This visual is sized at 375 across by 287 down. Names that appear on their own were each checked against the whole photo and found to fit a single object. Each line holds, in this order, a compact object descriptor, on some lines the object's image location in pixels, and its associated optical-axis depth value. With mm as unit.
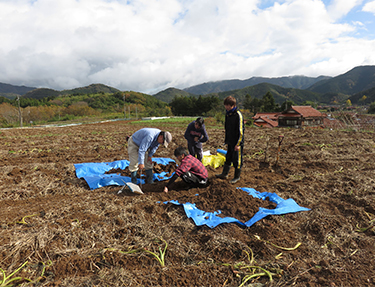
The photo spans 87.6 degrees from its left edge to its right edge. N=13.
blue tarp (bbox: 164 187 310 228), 2591
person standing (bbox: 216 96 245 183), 3842
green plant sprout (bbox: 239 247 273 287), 1819
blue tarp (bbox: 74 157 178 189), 4090
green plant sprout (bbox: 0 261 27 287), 1719
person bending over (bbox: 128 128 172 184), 3453
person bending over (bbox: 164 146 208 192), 3350
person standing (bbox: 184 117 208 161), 4430
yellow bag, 5473
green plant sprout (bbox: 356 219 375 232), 2494
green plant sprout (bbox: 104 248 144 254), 2157
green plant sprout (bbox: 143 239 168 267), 2039
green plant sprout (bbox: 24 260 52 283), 1797
